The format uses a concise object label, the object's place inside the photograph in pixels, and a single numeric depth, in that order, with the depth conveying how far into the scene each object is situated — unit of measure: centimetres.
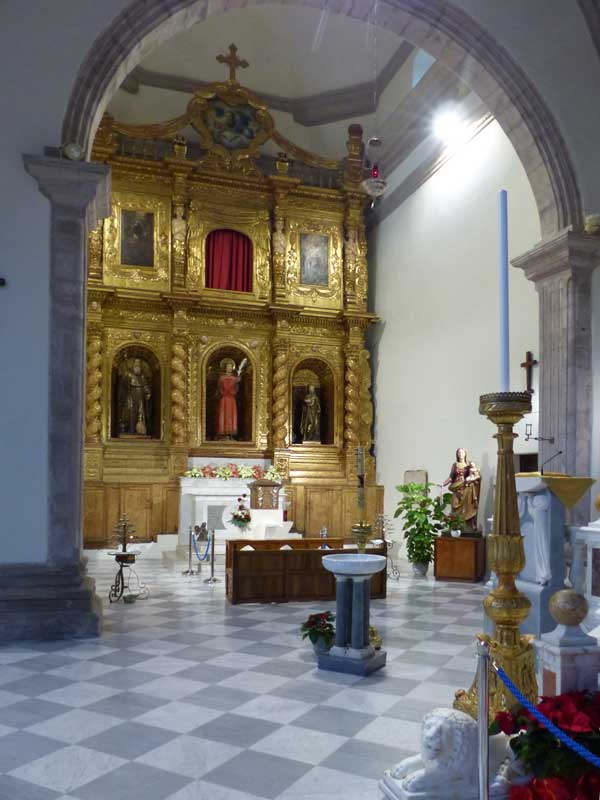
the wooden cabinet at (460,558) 1162
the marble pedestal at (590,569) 636
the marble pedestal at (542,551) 671
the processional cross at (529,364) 1072
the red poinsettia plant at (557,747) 273
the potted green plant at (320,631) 615
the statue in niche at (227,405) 1671
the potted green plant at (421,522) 1223
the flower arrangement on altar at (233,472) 1556
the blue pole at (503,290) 267
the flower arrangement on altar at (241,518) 1180
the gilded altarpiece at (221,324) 1577
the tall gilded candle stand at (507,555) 280
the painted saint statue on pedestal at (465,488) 1213
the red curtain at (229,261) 1705
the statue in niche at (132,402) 1614
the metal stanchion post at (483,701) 260
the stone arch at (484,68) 807
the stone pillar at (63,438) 668
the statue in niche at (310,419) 1748
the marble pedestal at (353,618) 589
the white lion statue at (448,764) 294
